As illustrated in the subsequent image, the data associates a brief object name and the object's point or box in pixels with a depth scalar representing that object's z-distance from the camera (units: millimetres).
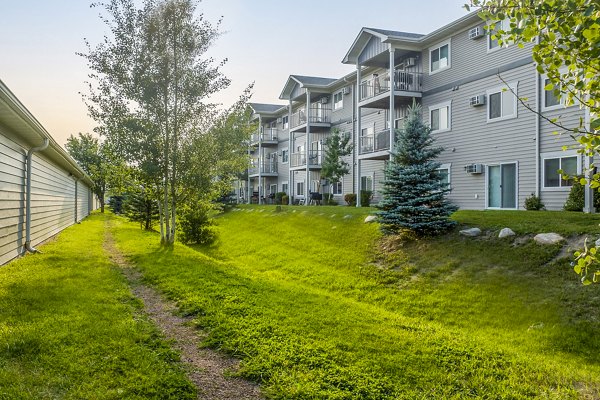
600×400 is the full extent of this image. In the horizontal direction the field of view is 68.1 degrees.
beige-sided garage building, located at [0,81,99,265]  9062
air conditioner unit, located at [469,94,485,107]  17556
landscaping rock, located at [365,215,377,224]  15488
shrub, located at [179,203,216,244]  18484
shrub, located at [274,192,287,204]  36312
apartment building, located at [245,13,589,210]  15398
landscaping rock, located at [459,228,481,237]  11617
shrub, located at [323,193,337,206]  28531
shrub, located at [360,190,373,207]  23828
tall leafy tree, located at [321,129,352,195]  26328
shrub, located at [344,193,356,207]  25578
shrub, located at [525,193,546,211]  15203
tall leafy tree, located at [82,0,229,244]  13750
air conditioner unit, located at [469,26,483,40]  17453
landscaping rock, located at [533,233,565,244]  9758
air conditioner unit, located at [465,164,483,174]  17578
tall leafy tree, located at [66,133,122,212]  41781
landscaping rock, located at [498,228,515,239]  10805
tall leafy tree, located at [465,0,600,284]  2952
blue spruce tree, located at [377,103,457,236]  12430
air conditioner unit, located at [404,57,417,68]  21281
